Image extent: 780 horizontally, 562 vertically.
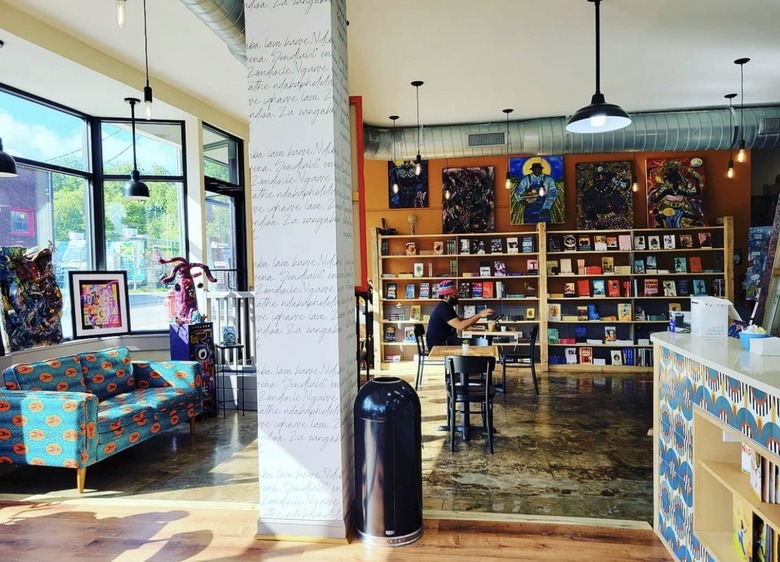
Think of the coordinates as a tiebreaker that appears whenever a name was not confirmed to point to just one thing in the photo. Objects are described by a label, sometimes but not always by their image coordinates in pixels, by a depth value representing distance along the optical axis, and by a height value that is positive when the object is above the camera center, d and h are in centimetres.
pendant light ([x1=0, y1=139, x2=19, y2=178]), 437 +96
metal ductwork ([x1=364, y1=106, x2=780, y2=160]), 750 +198
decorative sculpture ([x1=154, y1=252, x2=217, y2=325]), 624 -19
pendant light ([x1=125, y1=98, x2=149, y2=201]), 579 +99
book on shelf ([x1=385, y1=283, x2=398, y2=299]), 955 -34
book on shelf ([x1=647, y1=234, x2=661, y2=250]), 878 +40
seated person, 680 -64
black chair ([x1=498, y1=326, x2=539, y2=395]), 693 -136
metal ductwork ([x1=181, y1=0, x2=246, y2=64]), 345 +176
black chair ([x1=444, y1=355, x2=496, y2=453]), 481 -118
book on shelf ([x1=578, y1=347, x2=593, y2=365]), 900 -151
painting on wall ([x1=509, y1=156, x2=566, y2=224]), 912 +137
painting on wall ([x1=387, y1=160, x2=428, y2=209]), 948 +157
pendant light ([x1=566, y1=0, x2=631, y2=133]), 411 +118
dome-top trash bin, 313 -117
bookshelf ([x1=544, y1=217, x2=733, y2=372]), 875 -33
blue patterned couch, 406 -113
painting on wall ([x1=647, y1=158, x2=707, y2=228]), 873 +122
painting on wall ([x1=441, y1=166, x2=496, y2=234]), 932 +126
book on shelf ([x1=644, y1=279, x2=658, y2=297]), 885 -37
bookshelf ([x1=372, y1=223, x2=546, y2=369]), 918 -12
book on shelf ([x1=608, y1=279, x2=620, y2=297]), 888 -35
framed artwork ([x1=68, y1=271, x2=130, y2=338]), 606 -29
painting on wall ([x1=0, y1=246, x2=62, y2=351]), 504 -17
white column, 321 +7
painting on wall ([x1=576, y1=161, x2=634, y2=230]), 894 +123
